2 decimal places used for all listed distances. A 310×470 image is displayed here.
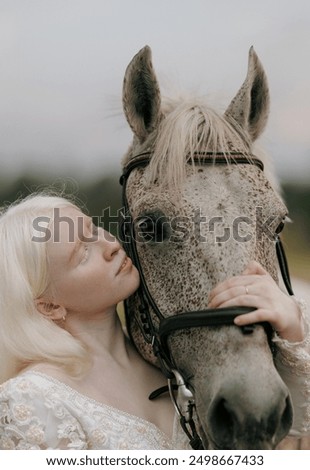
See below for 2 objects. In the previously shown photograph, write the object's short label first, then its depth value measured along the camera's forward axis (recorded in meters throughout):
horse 1.12
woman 1.28
